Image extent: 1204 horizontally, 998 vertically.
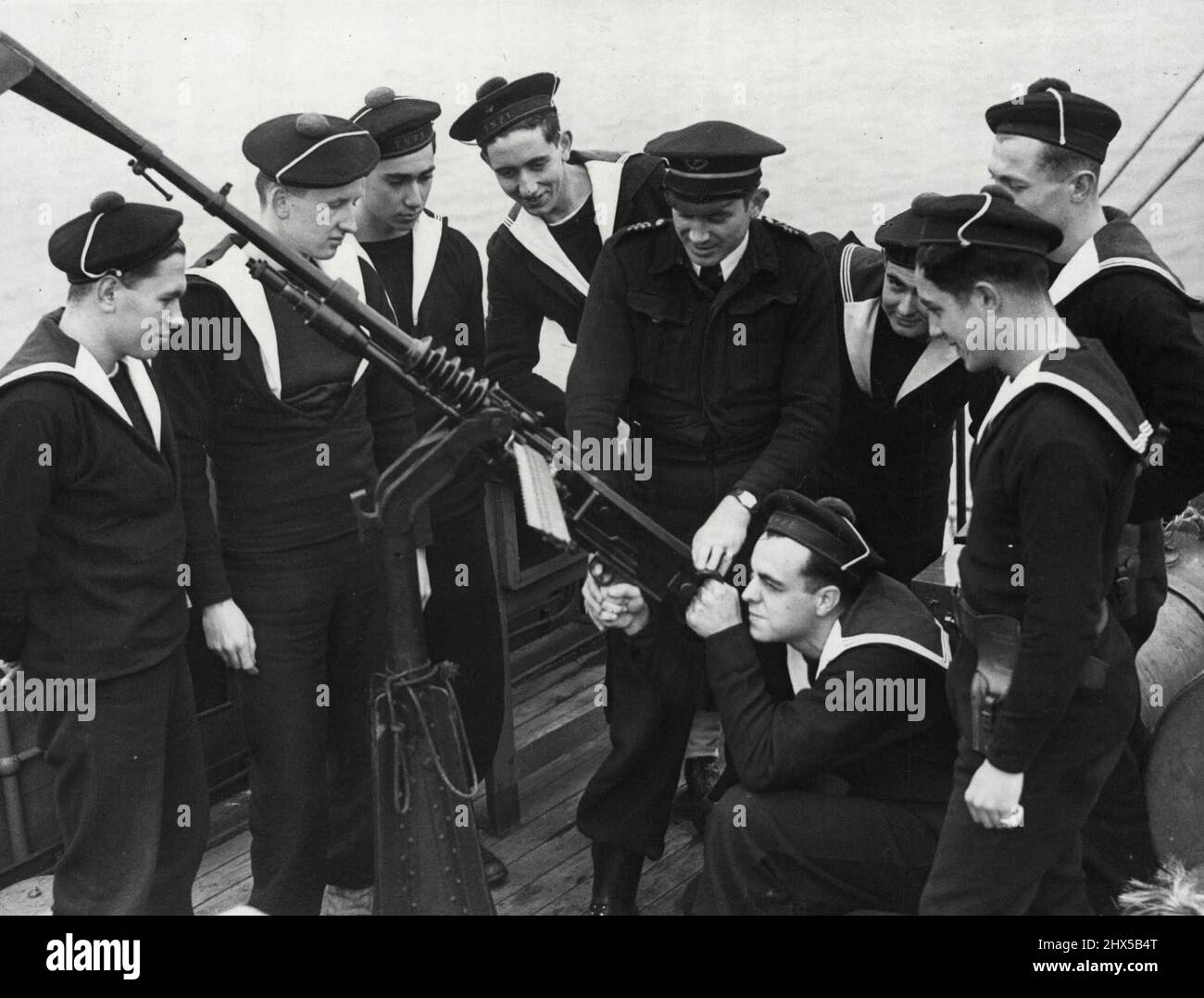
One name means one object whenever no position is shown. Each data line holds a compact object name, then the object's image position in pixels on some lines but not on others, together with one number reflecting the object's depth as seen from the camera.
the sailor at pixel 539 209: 4.13
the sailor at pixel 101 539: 3.08
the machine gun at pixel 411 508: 3.00
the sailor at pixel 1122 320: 3.28
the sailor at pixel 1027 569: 2.65
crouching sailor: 3.17
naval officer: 3.71
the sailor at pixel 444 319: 4.04
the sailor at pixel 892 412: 3.86
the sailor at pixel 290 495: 3.49
